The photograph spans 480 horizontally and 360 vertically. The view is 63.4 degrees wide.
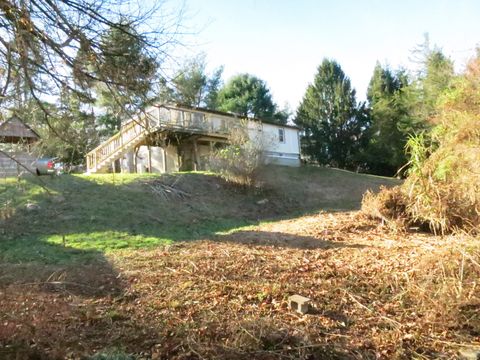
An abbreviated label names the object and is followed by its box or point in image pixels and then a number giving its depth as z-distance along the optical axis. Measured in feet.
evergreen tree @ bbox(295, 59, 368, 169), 105.91
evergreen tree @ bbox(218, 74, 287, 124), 115.65
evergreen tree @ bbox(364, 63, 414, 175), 92.43
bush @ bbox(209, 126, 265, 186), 51.13
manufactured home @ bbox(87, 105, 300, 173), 58.59
